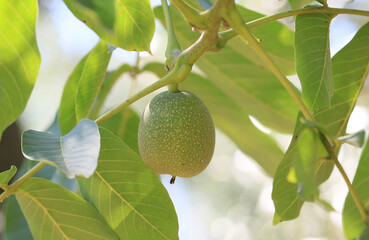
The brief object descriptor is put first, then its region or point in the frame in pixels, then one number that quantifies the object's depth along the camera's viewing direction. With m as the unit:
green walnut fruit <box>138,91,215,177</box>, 0.59
